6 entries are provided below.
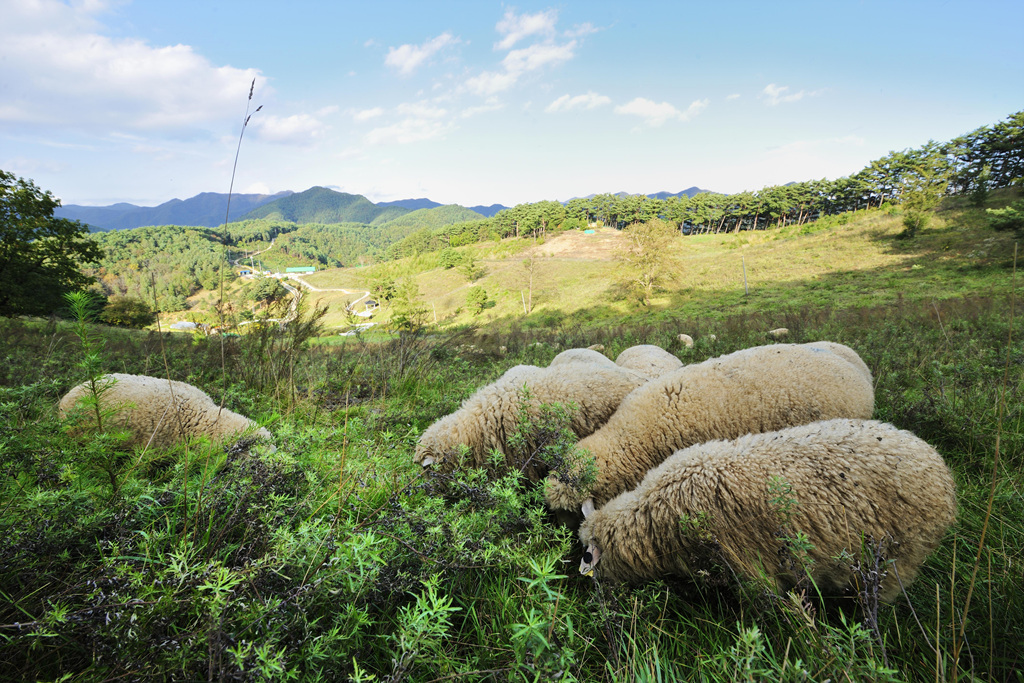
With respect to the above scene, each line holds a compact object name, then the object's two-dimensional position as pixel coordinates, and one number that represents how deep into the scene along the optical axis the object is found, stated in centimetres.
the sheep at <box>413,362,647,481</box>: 320
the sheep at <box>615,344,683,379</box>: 553
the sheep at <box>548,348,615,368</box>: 511
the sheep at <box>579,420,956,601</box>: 197
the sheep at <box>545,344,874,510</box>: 294
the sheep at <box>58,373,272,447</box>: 335
